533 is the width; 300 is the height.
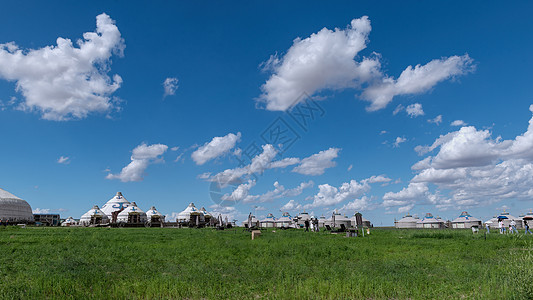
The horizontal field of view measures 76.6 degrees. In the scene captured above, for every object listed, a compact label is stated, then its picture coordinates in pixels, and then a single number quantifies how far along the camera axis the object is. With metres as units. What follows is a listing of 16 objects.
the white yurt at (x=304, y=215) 108.33
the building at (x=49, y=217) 155.38
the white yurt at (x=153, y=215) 112.39
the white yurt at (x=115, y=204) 120.33
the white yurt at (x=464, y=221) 87.00
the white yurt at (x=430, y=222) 86.62
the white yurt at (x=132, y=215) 103.50
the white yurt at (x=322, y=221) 90.39
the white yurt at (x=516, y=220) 77.49
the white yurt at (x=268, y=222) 105.50
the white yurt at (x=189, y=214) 112.99
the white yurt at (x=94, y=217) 105.07
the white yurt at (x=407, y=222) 94.69
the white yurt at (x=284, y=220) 105.38
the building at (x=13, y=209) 100.06
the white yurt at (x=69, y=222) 103.81
